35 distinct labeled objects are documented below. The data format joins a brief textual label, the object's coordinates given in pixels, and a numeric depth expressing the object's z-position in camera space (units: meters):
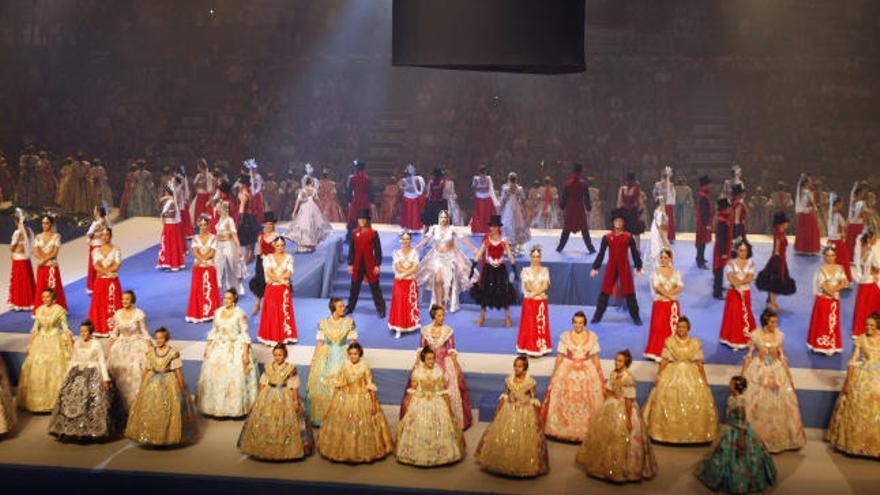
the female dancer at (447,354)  9.68
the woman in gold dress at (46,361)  10.24
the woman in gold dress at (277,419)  9.22
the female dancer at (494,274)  11.70
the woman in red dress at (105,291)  11.50
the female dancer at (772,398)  9.52
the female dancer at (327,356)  9.91
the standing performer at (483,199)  15.46
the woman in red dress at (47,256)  11.88
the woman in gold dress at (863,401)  9.42
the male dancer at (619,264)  11.78
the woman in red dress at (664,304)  10.77
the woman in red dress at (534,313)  10.85
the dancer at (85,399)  9.59
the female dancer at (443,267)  12.04
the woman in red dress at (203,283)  11.88
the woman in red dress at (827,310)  10.85
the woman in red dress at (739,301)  11.04
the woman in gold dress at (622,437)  8.94
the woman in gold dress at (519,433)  8.97
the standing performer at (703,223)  14.28
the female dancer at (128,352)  9.95
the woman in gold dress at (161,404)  9.45
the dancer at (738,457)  8.71
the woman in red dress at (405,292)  11.43
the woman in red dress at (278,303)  11.12
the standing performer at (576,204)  14.30
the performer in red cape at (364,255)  11.93
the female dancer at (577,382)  9.64
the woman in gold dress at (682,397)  9.59
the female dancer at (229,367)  10.01
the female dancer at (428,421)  9.13
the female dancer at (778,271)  11.93
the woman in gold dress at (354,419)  9.18
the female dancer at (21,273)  12.19
